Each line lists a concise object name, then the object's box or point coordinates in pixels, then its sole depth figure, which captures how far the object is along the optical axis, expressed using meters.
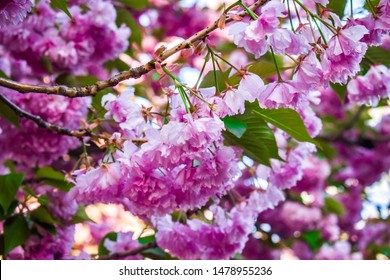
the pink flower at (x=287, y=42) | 0.89
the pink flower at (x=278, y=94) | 0.91
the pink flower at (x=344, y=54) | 0.89
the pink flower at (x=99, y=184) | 0.94
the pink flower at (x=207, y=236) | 1.10
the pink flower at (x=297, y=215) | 1.89
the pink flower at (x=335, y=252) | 1.90
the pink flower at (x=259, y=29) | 0.88
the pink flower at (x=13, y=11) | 0.93
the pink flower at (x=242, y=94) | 0.90
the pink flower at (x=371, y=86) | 1.09
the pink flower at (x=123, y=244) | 1.24
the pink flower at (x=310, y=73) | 0.90
